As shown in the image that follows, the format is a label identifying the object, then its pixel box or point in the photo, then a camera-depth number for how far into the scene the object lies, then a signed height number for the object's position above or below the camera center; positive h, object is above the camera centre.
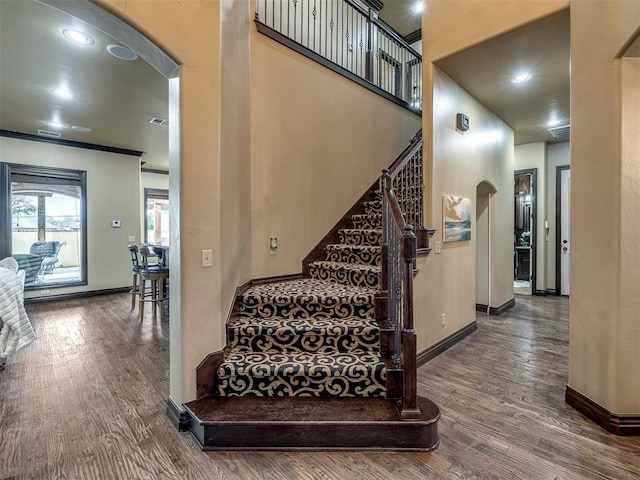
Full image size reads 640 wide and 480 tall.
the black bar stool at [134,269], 5.34 -0.55
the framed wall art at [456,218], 3.68 +0.21
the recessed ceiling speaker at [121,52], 3.16 +1.84
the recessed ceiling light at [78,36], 2.93 +1.84
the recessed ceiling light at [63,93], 4.15 +1.86
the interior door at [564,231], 6.32 +0.09
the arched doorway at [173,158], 2.11 +0.55
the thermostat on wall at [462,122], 3.87 +1.37
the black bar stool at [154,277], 4.85 -0.64
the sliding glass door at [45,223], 5.72 +0.23
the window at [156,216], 9.24 +0.57
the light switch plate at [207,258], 2.34 -0.17
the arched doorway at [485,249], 5.20 -0.22
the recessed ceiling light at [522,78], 3.56 +1.78
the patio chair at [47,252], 6.12 -0.33
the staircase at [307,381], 2.08 -1.08
